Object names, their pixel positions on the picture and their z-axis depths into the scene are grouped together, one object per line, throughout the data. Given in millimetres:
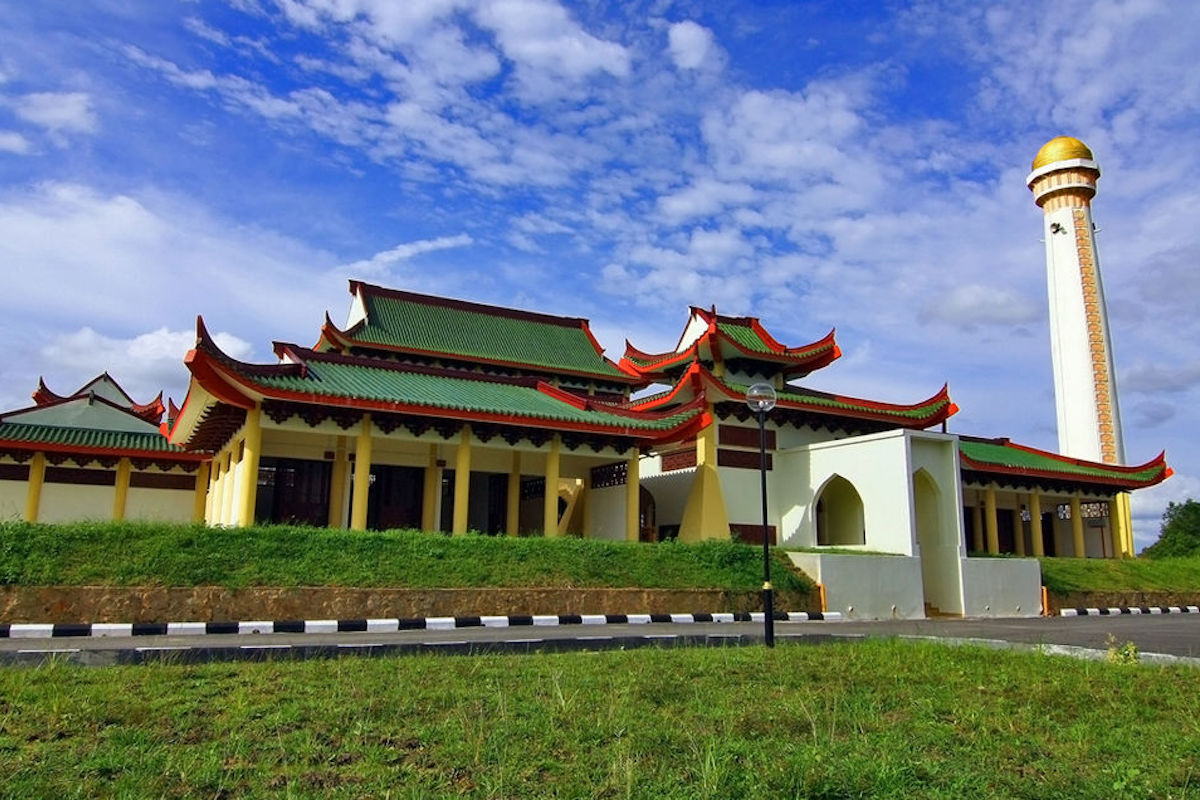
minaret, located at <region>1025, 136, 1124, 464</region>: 35406
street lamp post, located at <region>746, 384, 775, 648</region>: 11008
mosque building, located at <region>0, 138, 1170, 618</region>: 19297
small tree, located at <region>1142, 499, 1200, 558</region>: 36781
